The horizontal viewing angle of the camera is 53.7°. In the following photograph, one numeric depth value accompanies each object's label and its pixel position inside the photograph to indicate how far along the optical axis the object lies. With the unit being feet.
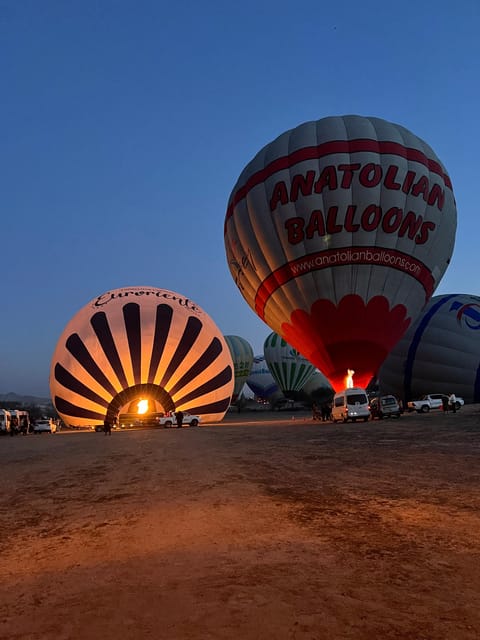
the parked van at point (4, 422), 92.02
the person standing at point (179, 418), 76.65
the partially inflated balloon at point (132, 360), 75.46
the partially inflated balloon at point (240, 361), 177.68
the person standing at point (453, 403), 72.74
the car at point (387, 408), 70.54
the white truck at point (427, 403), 81.41
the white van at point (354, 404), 64.95
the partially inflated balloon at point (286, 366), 167.84
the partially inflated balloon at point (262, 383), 217.77
